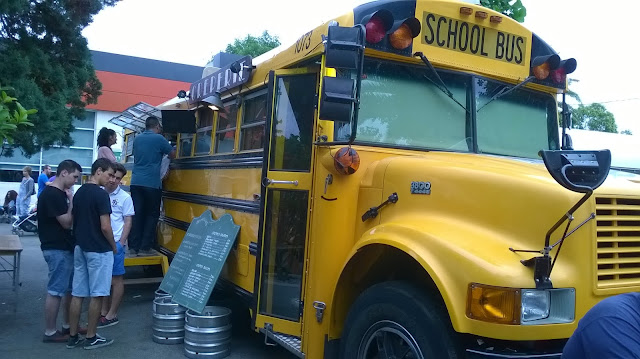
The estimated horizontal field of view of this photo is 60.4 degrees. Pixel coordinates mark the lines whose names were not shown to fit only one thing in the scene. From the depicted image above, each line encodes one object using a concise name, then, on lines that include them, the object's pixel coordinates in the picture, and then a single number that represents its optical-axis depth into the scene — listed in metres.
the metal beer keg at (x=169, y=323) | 5.09
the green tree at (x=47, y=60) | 7.36
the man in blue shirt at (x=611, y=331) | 1.73
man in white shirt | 5.48
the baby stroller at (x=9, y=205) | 16.36
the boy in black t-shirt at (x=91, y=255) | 4.75
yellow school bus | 2.57
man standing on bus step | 6.42
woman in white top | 7.05
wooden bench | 5.51
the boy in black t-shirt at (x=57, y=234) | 4.90
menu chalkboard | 4.79
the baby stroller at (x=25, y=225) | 12.97
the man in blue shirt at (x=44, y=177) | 12.77
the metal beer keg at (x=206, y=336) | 4.65
